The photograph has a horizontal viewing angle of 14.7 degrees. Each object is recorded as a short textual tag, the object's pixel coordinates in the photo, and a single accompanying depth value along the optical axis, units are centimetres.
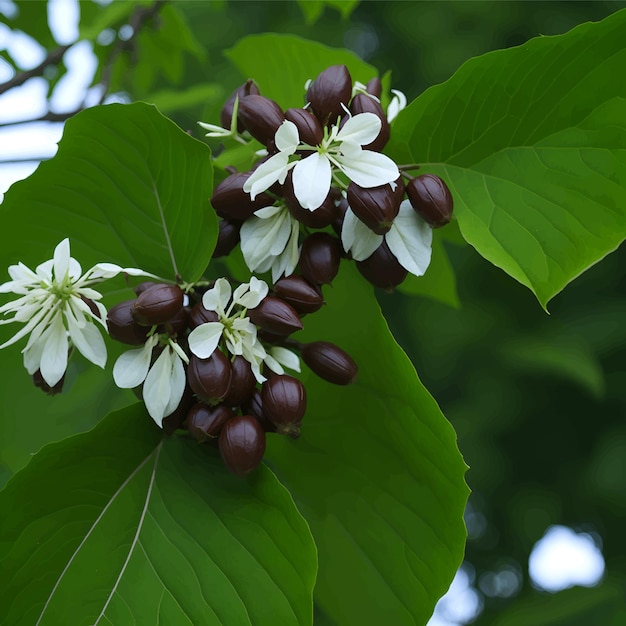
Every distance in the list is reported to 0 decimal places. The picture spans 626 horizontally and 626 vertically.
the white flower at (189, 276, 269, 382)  76
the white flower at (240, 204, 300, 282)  78
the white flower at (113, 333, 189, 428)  76
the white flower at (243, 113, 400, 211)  76
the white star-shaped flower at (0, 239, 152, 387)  77
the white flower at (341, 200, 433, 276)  77
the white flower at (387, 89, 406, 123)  84
